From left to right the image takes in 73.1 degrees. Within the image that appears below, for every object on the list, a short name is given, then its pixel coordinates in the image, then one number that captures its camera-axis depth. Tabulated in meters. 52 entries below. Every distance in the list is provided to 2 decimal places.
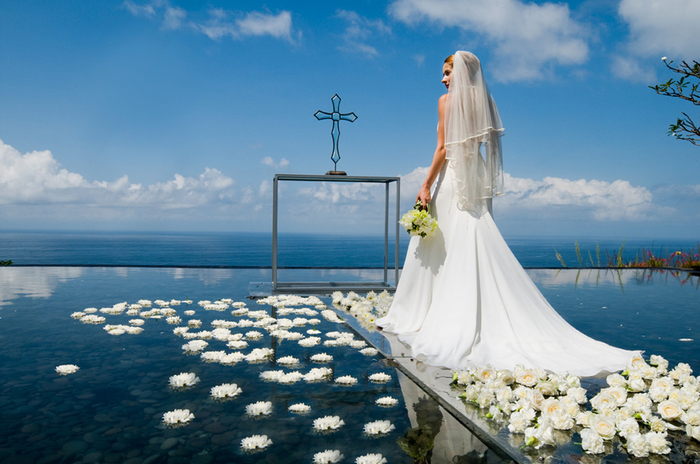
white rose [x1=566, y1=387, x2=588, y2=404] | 2.22
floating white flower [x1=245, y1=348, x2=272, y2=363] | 3.04
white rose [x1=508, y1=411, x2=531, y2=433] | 1.93
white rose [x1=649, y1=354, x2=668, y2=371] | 2.75
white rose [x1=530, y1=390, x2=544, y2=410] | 2.11
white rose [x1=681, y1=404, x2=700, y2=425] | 1.93
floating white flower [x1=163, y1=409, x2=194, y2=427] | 2.04
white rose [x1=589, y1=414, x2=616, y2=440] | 1.87
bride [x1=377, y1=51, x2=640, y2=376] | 2.95
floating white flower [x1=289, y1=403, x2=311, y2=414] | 2.17
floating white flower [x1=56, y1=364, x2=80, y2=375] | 2.76
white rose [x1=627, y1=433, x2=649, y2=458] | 1.77
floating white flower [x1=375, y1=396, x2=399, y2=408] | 2.27
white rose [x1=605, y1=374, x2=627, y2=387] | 2.47
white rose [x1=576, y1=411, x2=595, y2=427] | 2.03
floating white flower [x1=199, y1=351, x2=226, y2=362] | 3.03
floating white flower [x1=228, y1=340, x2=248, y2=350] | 3.34
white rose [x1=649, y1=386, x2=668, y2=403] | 2.28
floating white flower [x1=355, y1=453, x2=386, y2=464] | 1.68
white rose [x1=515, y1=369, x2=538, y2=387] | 2.40
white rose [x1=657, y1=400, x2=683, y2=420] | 2.06
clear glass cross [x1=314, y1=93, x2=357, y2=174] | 6.28
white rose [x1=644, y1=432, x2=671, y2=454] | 1.78
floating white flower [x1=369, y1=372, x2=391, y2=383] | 2.63
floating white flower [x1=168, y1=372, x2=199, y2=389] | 2.52
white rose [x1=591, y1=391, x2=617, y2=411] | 2.04
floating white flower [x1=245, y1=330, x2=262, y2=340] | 3.66
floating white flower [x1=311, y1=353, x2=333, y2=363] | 3.04
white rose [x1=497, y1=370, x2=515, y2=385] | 2.43
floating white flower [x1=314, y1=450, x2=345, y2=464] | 1.70
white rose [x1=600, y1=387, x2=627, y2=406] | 2.19
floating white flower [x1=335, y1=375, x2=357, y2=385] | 2.57
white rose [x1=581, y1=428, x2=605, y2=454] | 1.77
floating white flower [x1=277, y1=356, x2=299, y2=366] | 2.96
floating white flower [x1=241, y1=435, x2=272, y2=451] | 1.81
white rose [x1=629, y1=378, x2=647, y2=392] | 2.46
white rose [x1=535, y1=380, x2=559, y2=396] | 2.34
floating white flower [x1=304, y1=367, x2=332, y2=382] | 2.64
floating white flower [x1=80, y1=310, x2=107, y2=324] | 4.21
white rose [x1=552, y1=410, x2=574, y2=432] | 1.98
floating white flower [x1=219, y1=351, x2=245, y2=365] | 3.00
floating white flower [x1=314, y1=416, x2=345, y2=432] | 1.99
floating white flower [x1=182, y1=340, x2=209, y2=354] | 3.28
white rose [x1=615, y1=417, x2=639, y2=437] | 1.86
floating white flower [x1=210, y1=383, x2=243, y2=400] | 2.35
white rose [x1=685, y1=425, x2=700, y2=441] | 1.88
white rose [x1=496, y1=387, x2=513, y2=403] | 2.16
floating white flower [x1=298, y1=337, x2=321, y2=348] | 3.45
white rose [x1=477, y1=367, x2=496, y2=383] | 2.41
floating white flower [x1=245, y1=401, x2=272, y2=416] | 2.13
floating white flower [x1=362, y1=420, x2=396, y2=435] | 1.95
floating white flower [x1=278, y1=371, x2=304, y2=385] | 2.59
